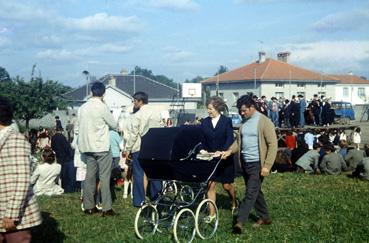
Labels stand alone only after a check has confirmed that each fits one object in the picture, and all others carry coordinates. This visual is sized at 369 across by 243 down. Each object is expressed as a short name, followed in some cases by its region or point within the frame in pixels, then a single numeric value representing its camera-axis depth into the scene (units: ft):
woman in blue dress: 28.71
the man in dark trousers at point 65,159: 43.16
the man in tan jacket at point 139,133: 32.07
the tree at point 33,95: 132.66
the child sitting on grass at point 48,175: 39.17
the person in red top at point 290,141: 69.07
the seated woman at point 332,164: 51.11
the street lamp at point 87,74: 174.28
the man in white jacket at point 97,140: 29.73
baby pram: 24.52
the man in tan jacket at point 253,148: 26.35
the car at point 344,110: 148.29
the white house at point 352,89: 294.43
